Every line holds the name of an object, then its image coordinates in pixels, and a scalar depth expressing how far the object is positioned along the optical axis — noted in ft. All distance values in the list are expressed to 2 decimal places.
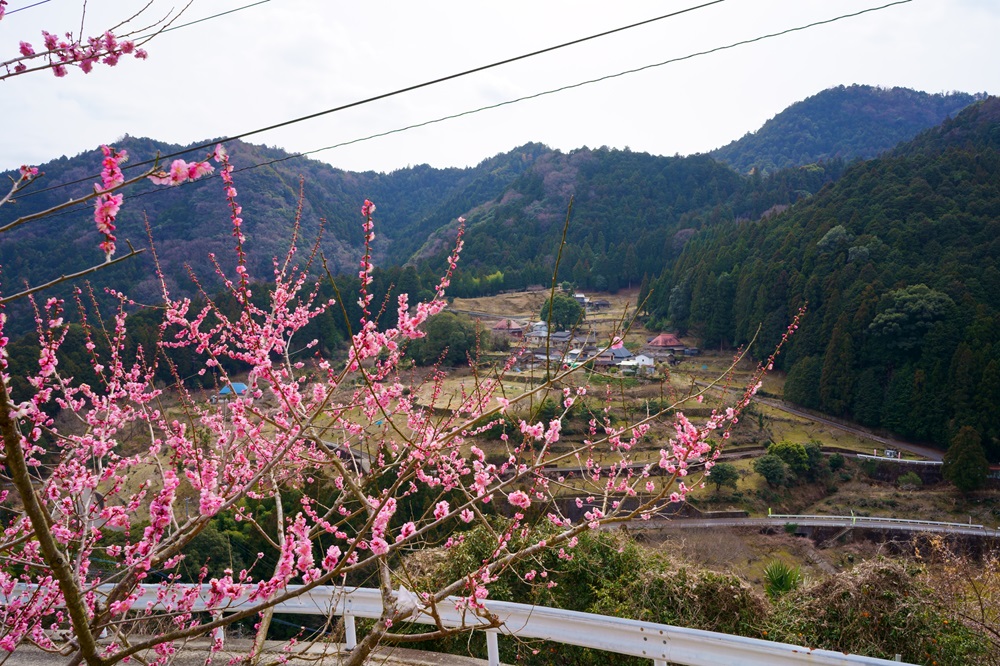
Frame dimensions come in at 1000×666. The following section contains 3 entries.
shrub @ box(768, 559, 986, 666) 11.94
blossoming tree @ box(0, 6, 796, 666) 5.65
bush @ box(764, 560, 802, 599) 18.43
